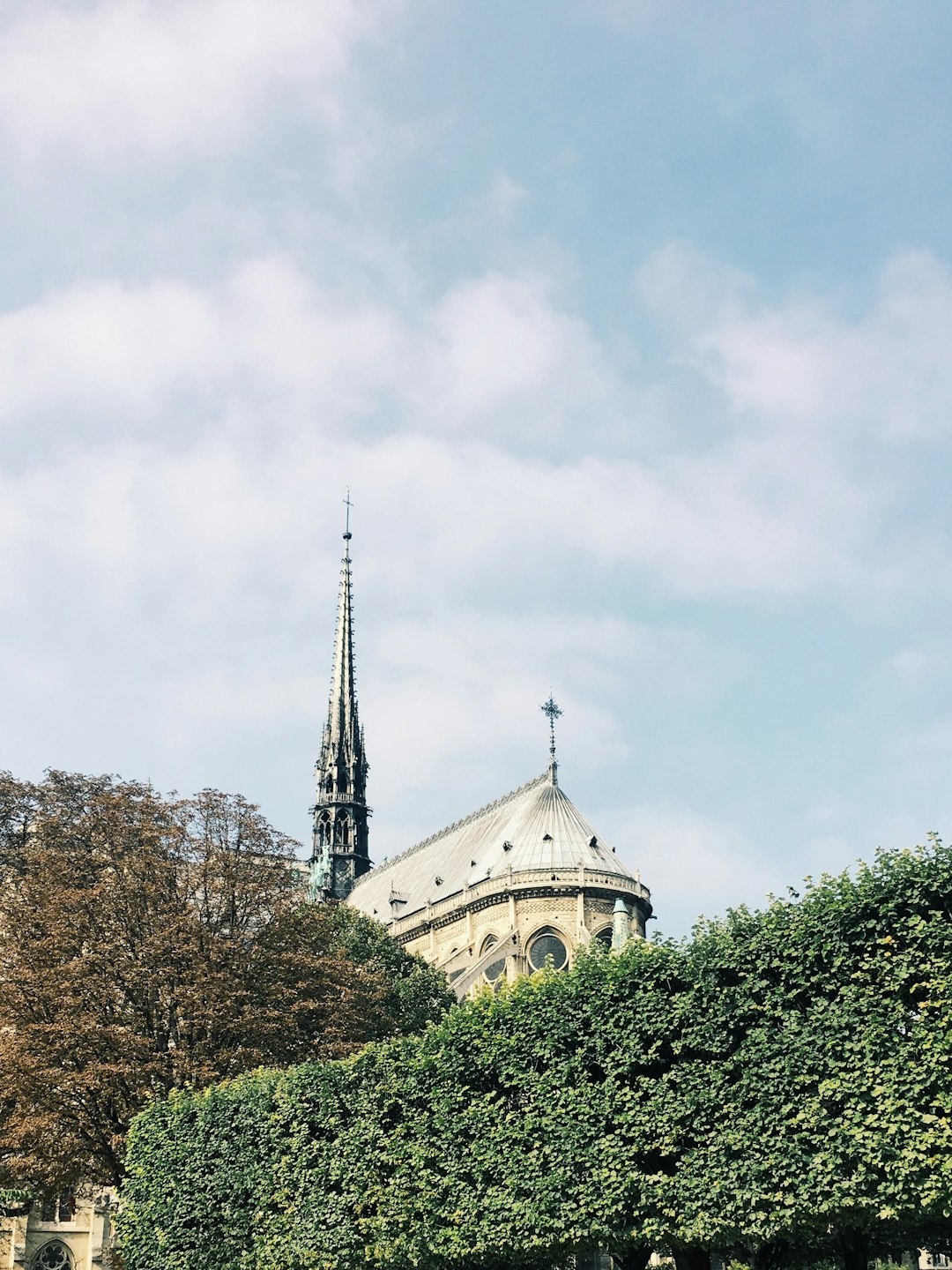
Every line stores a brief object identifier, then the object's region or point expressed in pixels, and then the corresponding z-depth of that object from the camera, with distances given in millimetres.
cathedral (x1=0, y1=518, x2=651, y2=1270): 74500
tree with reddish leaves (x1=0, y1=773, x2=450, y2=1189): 34531
